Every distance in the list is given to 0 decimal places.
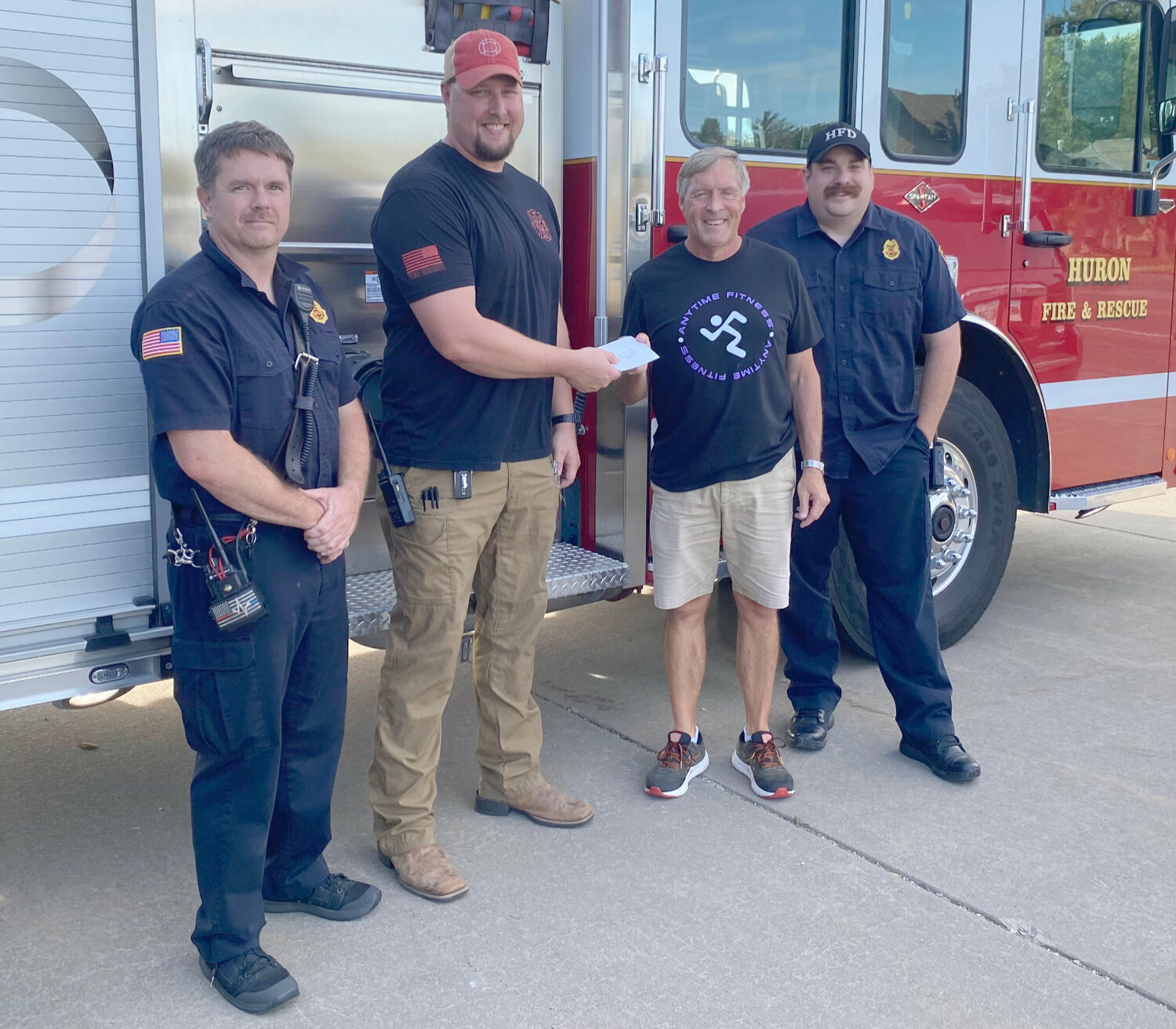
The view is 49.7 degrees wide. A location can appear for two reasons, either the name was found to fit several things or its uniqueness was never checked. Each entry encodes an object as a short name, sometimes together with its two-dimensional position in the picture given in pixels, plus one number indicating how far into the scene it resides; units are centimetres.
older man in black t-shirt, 341
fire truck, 278
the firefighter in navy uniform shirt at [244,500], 244
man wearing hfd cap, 371
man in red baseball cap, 290
